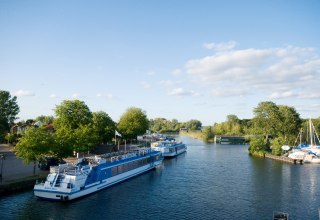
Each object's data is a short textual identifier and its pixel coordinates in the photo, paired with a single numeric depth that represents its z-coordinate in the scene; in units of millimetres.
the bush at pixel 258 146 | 129375
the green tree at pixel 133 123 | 140325
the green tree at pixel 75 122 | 72125
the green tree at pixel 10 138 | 113112
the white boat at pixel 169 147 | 115938
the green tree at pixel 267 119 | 138375
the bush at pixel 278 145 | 120375
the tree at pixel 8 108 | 114688
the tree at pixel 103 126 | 114188
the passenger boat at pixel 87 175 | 49250
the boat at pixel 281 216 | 37734
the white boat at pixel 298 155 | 107581
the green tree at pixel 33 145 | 56969
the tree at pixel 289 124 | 136500
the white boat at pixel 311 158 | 106019
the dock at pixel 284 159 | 105338
